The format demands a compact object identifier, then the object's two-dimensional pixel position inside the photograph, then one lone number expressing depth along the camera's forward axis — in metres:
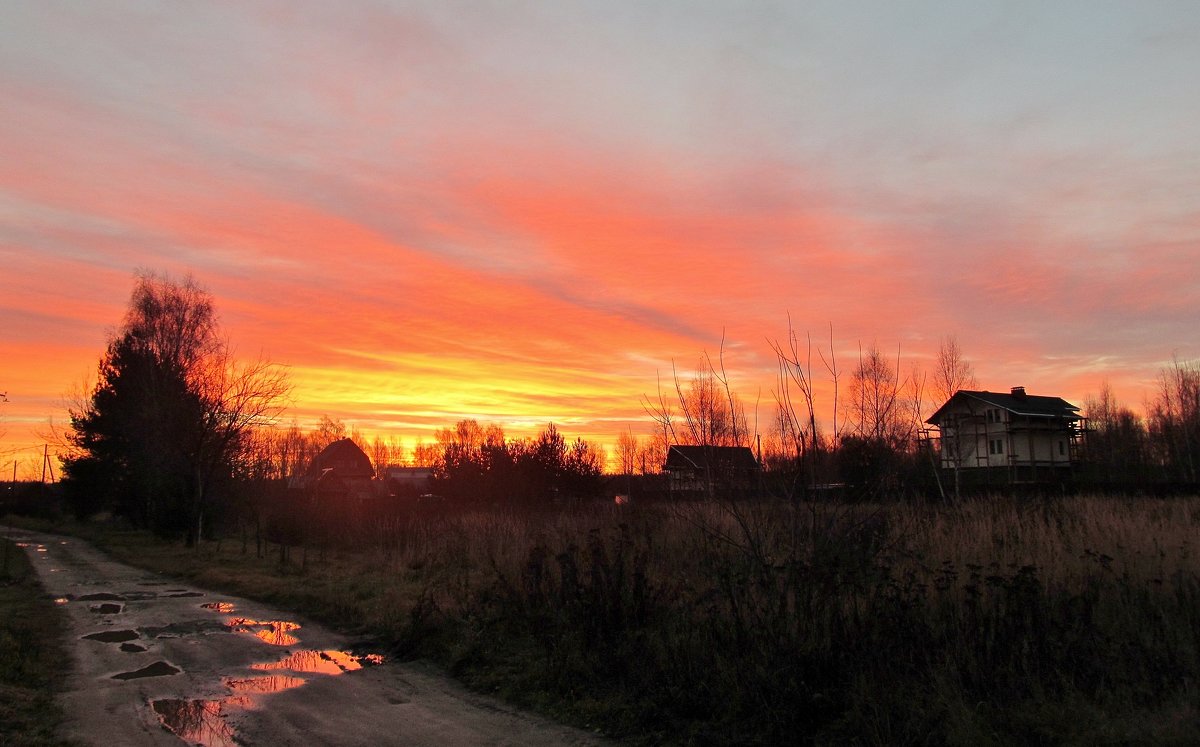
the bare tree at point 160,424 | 27.88
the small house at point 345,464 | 49.35
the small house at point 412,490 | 32.14
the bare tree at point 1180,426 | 53.88
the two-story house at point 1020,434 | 48.97
